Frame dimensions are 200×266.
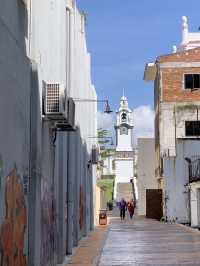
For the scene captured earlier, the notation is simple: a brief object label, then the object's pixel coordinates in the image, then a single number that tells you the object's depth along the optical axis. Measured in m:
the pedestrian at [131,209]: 46.23
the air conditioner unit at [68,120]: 12.05
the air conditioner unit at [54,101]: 11.36
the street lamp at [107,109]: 23.67
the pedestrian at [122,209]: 44.89
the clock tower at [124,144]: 113.85
